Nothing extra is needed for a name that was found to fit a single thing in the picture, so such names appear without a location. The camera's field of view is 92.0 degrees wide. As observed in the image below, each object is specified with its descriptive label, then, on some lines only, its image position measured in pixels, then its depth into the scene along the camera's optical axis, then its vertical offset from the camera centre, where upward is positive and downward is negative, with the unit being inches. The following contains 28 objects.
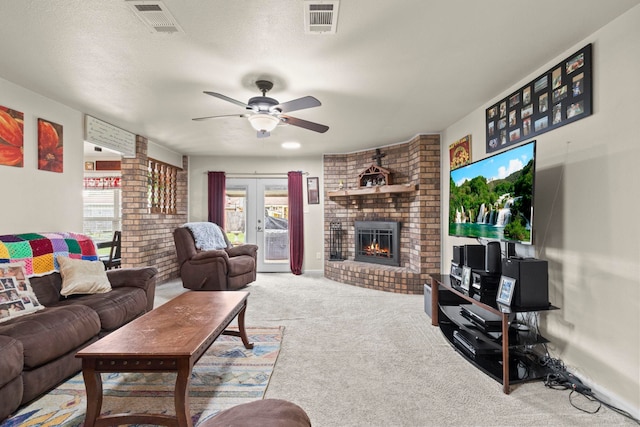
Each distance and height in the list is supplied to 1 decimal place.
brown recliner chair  167.6 -30.2
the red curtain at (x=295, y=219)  226.8 -4.6
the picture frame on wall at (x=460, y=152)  139.6 +28.6
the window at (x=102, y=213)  248.5 -0.1
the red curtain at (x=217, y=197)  226.7 +11.6
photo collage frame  80.4 +33.4
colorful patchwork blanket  93.7 -12.0
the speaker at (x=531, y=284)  79.9 -18.5
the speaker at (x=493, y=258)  94.1 -13.9
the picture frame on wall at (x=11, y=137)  103.8 +26.2
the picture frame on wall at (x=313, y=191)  230.1 +16.2
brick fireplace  168.9 +2.8
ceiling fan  97.9 +34.1
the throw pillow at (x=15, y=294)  80.7 -22.3
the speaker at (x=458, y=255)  113.7 -15.9
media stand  78.0 -37.8
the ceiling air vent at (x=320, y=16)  64.7 +43.5
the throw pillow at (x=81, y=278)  100.1 -21.8
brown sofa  64.6 -30.2
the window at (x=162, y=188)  194.9 +16.8
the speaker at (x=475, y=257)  105.2 -15.2
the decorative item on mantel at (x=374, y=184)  185.3 +18.8
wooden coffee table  56.8 -26.8
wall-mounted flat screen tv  84.3 +5.2
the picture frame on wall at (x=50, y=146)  117.4 +26.2
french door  234.7 -3.3
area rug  66.4 -43.4
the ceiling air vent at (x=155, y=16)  65.5 +44.1
